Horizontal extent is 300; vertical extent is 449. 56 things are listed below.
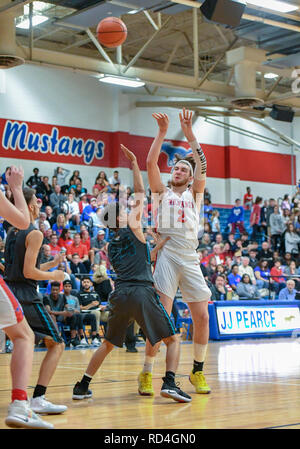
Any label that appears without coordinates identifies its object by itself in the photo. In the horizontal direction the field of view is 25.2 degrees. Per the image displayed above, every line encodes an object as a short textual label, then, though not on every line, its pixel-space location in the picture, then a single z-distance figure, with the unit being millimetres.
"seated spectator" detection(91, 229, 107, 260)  17281
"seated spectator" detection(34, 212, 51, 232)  16592
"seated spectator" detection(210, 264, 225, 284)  16056
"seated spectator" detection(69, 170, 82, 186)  21017
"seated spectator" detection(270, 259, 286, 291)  18203
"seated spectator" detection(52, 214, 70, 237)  17469
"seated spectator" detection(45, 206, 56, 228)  17906
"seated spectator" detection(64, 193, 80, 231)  18703
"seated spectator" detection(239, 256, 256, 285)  17844
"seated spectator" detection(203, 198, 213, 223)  23114
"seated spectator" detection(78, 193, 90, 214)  19703
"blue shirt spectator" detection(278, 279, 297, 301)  16859
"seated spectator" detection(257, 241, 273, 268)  21016
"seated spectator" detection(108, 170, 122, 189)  22052
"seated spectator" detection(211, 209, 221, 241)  22938
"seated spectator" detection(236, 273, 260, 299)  16172
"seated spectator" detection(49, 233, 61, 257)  15239
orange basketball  11683
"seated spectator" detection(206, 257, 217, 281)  16562
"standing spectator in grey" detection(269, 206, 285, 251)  23781
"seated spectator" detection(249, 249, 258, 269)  19625
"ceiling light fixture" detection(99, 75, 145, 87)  17834
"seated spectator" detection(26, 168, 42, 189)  19641
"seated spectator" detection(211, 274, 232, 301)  15625
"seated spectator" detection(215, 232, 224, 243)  20328
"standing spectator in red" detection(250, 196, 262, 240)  24609
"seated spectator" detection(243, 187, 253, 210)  26625
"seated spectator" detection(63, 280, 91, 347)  12531
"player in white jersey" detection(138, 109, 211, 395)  6320
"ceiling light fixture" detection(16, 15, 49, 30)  19078
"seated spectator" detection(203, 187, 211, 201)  24406
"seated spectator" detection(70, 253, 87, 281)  15322
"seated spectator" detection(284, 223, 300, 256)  22656
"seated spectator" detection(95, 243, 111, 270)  16312
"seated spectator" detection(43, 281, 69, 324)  12172
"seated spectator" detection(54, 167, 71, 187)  21656
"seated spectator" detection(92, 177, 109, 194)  20916
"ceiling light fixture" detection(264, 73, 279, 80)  24453
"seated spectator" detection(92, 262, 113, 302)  13672
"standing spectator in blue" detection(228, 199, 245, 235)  24594
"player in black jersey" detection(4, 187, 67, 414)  5074
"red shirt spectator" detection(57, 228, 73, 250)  16592
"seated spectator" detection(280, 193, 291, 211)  25183
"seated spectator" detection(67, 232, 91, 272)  16375
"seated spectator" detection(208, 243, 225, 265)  18184
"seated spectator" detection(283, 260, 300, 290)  18814
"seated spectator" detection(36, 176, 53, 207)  19438
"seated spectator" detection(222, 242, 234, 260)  20922
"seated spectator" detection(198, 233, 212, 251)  19730
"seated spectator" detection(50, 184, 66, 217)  19098
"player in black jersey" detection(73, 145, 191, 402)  5773
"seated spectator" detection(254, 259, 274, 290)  17783
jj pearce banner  14141
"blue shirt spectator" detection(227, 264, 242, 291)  16797
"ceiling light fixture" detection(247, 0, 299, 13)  13875
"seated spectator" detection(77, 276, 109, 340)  13047
